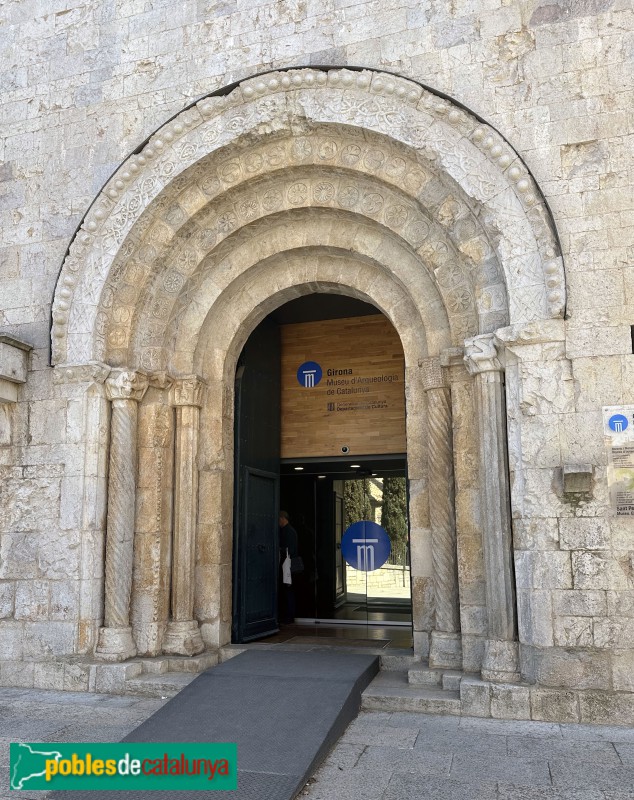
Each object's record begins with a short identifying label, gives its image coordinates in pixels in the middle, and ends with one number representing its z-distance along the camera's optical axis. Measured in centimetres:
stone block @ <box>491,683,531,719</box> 468
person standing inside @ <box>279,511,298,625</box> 898
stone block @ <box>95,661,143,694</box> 564
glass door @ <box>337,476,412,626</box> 896
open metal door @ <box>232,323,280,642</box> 687
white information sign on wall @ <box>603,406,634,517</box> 471
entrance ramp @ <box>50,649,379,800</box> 365
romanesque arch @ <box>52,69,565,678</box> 529
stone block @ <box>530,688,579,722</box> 457
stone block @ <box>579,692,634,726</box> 450
